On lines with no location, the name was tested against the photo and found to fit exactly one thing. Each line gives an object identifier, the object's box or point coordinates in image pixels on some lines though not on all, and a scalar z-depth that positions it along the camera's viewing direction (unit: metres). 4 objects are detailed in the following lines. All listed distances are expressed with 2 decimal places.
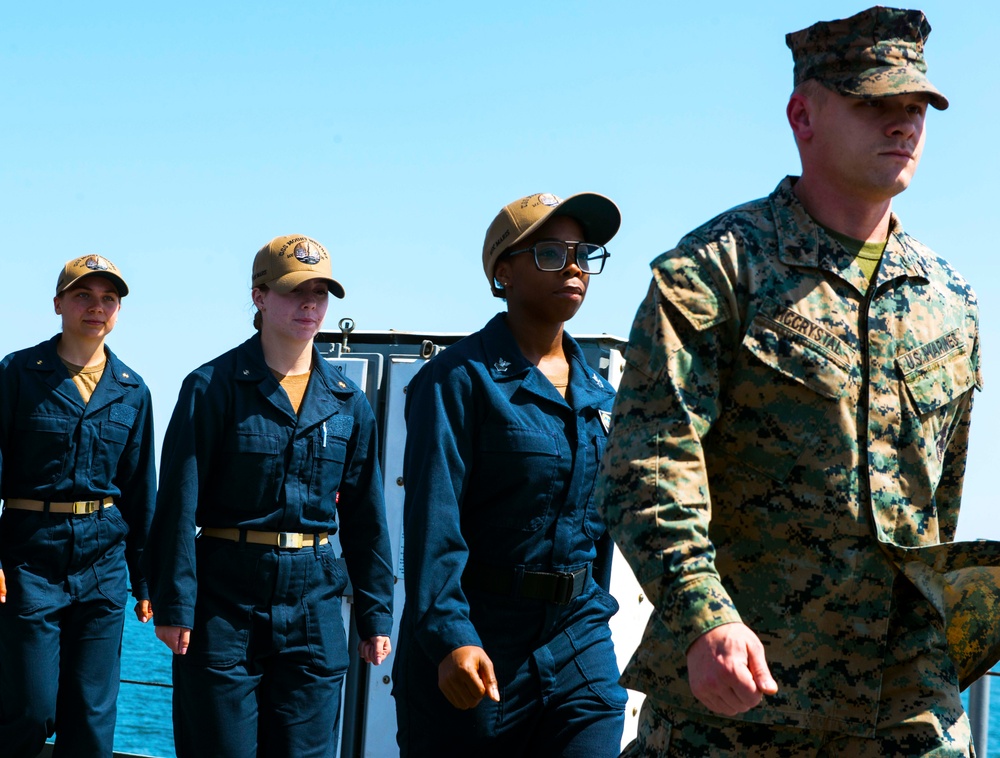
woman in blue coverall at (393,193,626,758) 4.56
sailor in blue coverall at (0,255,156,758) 7.23
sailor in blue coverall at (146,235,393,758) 5.65
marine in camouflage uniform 3.16
